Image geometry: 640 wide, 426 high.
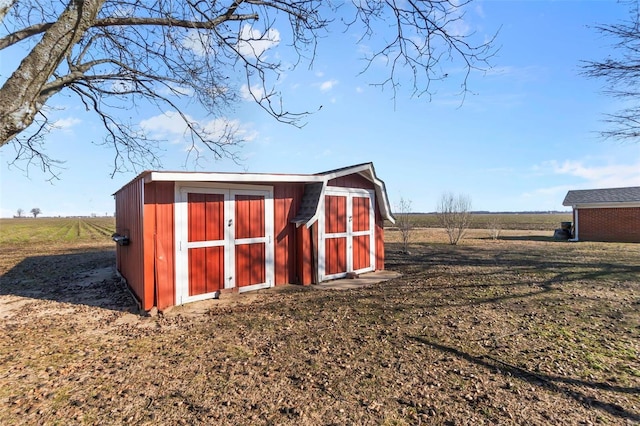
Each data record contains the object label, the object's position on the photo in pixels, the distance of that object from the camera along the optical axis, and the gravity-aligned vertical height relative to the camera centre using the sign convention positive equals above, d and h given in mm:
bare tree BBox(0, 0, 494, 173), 2256 +2035
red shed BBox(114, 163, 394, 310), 6039 -242
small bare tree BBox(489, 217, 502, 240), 21853 -1058
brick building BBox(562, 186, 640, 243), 18391 -121
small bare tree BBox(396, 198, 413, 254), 14186 -134
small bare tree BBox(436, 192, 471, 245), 17859 -112
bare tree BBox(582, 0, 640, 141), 7492 +3588
